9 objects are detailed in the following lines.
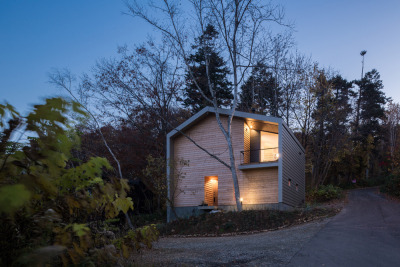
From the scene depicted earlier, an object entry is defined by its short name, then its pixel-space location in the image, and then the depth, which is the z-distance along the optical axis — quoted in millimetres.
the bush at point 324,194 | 22406
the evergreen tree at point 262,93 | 25419
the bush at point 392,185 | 20067
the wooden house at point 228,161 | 17531
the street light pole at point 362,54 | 38344
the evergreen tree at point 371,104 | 37281
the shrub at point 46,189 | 2219
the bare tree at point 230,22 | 16375
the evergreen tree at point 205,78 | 17656
